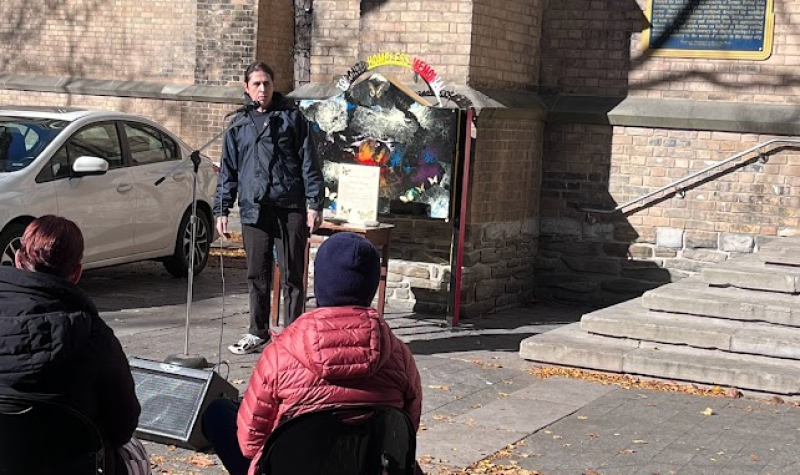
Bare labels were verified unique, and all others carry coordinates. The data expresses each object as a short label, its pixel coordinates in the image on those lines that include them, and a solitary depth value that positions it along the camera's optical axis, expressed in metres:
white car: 10.98
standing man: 8.98
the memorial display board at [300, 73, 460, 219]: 10.90
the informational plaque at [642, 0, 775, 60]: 11.90
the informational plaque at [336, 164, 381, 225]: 10.64
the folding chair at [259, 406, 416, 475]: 3.98
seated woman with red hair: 4.16
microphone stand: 6.80
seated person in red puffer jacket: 4.19
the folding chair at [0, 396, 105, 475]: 4.06
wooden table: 10.30
